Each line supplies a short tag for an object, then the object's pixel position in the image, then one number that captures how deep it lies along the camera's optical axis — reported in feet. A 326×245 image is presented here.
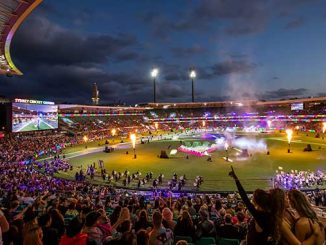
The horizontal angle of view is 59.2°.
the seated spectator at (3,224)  19.43
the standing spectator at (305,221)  12.20
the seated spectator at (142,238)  16.90
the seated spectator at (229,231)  25.03
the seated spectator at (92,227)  16.81
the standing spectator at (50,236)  18.72
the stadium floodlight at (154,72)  367.04
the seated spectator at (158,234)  18.48
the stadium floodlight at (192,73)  396.57
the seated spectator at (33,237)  17.01
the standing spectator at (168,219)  26.44
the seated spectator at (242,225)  25.69
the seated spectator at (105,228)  20.07
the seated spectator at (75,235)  15.60
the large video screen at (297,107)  412.09
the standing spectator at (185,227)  24.64
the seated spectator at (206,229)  25.20
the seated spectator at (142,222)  25.04
